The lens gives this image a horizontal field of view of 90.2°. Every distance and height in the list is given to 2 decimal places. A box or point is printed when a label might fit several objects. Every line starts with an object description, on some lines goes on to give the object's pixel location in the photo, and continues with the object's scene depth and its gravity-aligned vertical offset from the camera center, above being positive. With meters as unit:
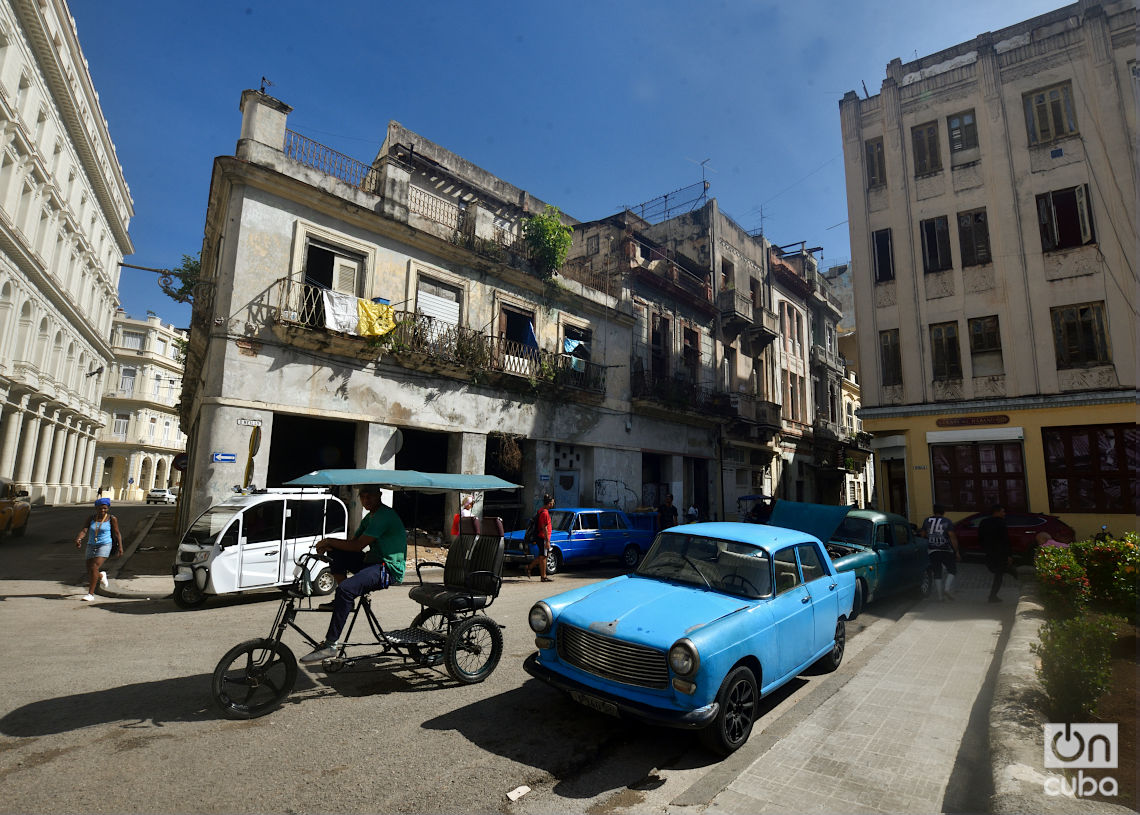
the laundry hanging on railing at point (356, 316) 13.81 +4.41
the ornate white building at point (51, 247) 27.89 +14.36
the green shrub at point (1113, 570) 6.88 -0.77
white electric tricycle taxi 9.24 -0.90
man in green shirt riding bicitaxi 5.09 -0.62
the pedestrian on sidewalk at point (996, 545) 10.27 -0.71
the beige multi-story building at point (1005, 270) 17.47 +7.91
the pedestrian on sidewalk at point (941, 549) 10.43 -0.83
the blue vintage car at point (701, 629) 4.09 -1.04
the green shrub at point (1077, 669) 4.13 -1.19
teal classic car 9.26 -0.75
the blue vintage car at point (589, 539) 14.36 -1.12
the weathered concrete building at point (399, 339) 13.21 +4.26
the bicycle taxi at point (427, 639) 4.68 -1.38
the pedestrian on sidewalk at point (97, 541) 9.70 -0.93
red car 15.17 -0.69
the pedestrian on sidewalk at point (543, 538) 12.97 -0.97
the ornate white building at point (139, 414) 56.38 +7.41
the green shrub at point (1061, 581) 7.02 -0.95
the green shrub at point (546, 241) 19.22 +8.59
